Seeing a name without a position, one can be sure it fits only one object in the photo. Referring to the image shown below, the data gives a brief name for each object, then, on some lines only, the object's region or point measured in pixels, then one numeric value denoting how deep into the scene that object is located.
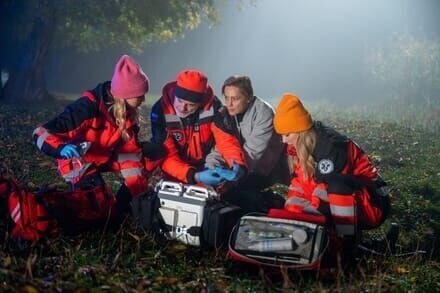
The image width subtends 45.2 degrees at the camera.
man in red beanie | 5.16
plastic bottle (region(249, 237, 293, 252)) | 3.89
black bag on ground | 4.28
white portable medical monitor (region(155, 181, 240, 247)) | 4.31
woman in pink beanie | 4.71
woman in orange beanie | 4.31
